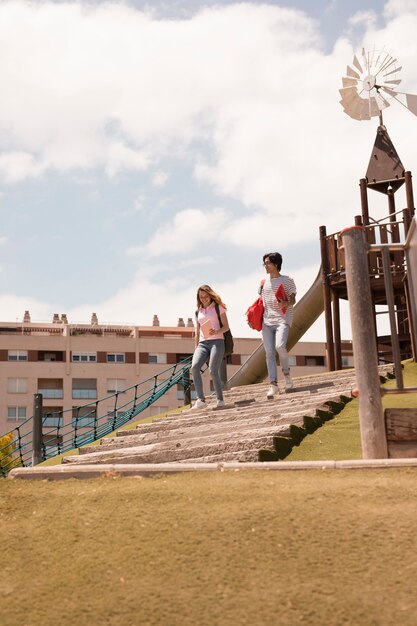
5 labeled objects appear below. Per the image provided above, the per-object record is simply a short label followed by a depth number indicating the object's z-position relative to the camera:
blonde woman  11.81
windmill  19.59
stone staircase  8.12
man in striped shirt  11.77
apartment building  72.62
